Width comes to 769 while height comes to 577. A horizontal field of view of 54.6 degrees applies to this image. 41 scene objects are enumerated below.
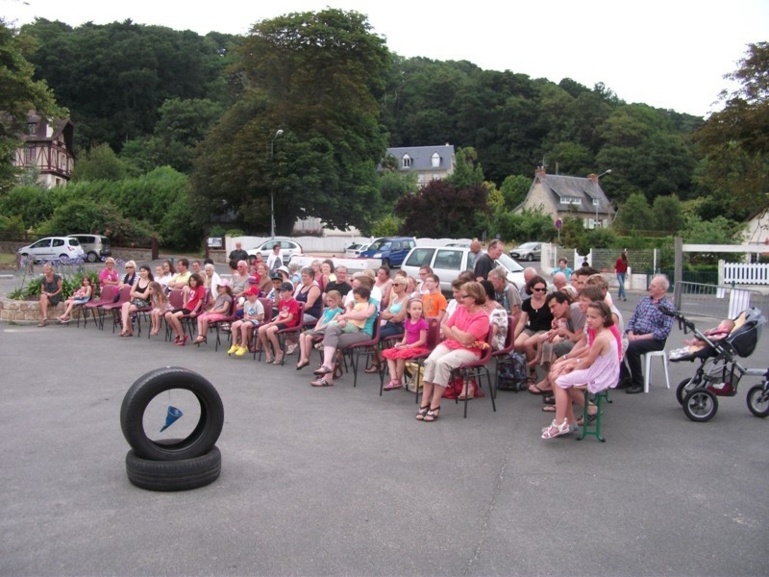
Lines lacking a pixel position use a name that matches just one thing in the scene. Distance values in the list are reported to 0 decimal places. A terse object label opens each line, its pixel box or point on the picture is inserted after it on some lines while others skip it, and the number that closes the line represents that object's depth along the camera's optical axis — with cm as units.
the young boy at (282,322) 1078
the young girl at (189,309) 1271
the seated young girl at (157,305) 1348
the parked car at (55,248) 3953
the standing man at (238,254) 1820
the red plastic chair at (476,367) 768
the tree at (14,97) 3250
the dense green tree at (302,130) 4588
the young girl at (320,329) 1019
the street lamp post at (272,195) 4522
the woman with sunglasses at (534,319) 893
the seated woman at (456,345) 748
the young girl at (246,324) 1153
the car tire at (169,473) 522
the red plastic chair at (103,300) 1452
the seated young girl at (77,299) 1505
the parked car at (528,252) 5069
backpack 893
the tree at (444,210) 5031
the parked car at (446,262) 1791
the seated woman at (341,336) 929
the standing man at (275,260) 1781
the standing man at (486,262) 1171
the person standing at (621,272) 2461
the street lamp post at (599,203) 7876
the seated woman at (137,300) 1353
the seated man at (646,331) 867
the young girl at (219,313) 1225
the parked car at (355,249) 4347
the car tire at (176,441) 529
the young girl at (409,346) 862
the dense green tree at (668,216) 6200
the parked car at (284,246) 3812
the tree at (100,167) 6369
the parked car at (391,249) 3797
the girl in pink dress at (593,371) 659
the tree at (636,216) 6175
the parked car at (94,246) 4405
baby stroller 746
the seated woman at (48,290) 1510
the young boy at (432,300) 955
